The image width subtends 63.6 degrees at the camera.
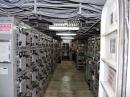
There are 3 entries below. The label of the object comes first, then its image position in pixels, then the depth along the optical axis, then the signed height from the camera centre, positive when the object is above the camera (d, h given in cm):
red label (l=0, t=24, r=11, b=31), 165 +32
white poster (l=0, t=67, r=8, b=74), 170 -36
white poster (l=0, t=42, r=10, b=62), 166 -6
